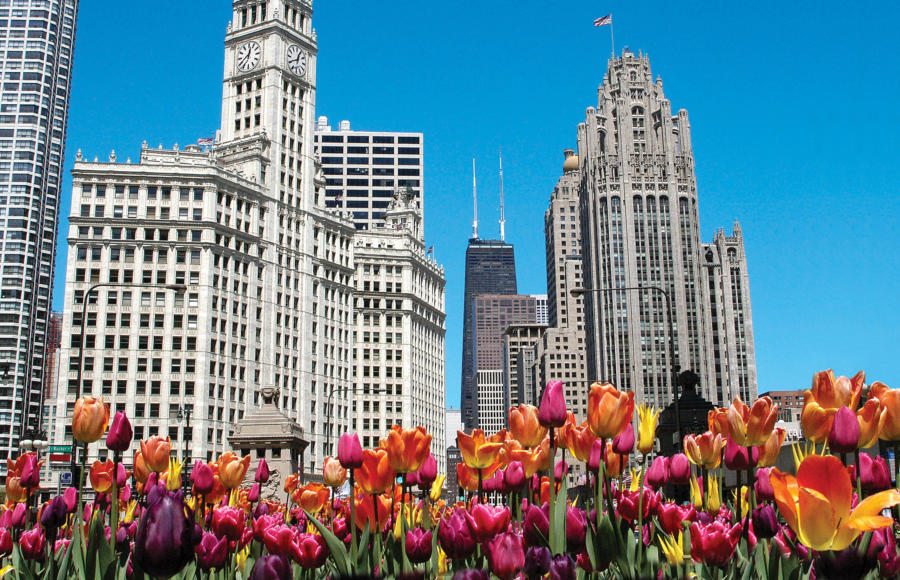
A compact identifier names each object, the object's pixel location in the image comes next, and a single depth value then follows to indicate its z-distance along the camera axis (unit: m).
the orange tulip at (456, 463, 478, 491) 6.61
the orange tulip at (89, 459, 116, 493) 7.64
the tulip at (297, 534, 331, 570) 4.85
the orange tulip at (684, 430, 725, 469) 6.41
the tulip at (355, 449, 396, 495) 5.60
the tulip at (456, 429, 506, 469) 5.91
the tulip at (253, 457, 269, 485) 8.60
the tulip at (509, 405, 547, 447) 5.82
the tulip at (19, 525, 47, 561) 5.65
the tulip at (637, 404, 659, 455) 6.02
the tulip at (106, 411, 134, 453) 5.78
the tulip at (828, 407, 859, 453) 4.36
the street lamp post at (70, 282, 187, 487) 29.77
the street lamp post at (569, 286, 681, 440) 22.61
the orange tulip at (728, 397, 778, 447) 5.29
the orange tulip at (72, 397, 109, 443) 6.04
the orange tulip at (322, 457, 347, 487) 7.10
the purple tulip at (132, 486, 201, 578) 3.70
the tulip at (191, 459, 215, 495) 6.50
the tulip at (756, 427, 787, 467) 6.00
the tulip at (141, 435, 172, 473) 6.49
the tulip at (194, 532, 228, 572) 4.90
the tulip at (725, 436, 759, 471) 5.71
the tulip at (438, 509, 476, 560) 4.57
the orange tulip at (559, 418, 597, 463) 5.94
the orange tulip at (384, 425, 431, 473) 5.58
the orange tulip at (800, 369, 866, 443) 4.97
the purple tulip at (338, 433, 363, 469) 5.50
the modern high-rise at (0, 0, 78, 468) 140.62
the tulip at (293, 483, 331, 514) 7.94
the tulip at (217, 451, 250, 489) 7.13
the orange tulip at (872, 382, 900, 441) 4.64
